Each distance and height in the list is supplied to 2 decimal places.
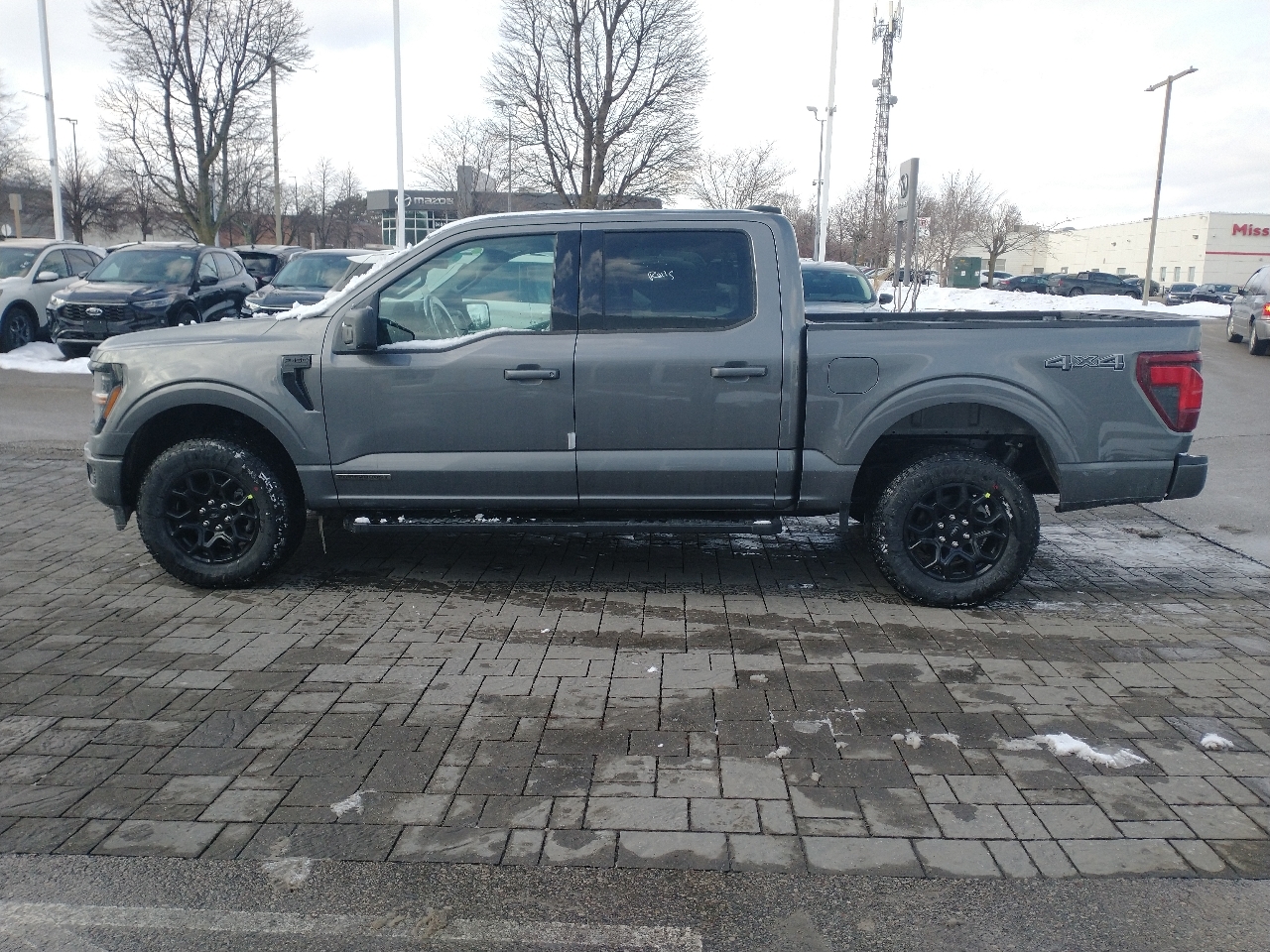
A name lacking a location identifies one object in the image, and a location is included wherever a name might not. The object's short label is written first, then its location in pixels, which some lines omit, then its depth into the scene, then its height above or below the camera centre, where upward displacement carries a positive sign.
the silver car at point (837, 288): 13.15 +0.11
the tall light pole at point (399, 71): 28.02 +5.83
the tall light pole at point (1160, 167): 36.66 +4.99
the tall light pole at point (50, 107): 26.86 +4.42
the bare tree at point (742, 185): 35.03 +3.70
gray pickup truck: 5.35 -0.57
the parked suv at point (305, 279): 14.62 +0.07
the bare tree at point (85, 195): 44.92 +3.62
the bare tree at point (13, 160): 43.03 +5.06
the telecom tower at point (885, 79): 68.94 +14.90
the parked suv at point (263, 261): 23.34 +0.50
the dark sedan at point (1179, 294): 46.03 +0.51
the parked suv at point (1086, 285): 45.53 +0.76
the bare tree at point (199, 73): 31.92 +6.53
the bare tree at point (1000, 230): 58.75 +3.99
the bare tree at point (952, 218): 46.22 +3.74
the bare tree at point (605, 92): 26.27 +5.08
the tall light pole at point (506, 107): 26.97 +4.71
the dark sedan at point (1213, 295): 47.08 +0.49
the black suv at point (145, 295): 15.16 -0.22
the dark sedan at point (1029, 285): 48.59 +0.77
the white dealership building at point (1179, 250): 74.81 +4.19
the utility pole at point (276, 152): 34.40 +4.59
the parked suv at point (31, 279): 16.45 -0.01
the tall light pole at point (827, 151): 27.95 +4.00
